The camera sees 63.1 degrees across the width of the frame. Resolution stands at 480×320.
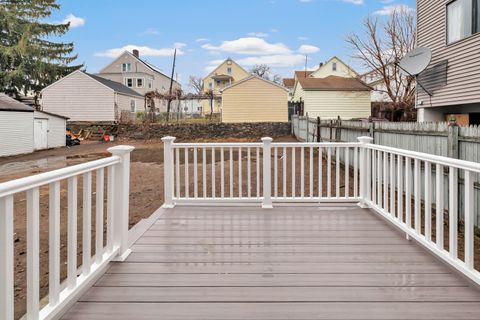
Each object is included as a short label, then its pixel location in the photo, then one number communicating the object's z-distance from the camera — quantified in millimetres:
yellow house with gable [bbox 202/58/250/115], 39469
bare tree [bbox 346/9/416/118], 17984
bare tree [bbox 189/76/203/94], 44188
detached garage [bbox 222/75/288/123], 24031
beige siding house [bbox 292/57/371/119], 23594
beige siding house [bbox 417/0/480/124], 8883
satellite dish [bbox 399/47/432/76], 9859
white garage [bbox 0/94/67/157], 16156
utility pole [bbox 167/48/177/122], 31673
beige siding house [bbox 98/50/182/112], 36125
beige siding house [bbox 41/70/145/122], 24688
